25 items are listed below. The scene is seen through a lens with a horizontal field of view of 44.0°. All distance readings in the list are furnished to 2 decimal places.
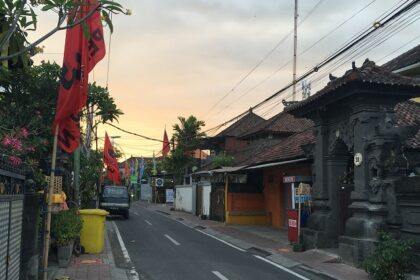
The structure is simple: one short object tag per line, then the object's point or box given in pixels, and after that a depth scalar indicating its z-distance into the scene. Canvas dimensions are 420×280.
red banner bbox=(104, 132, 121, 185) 34.31
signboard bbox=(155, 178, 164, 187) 64.19
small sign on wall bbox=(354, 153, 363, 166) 14.84
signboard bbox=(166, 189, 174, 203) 61.78
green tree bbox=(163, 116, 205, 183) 50.38
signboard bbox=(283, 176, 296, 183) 18.96
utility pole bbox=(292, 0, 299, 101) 31.80
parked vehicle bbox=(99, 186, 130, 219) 32.72
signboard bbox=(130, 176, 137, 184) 85.61
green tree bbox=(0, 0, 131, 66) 4.39
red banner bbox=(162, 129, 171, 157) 53.69
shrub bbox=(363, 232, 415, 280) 11.45
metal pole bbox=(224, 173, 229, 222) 29.55
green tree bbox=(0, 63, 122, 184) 12.28
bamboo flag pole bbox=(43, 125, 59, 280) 9.68
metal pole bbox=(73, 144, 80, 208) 16.19
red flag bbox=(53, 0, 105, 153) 9.75
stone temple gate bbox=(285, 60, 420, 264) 13.53
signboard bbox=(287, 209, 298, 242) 18.19
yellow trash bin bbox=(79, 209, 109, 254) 15.09
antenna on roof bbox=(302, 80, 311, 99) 34.09
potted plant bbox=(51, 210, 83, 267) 12.72
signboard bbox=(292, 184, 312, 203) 18.17
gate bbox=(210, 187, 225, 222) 31.17
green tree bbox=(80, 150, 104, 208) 21.22
